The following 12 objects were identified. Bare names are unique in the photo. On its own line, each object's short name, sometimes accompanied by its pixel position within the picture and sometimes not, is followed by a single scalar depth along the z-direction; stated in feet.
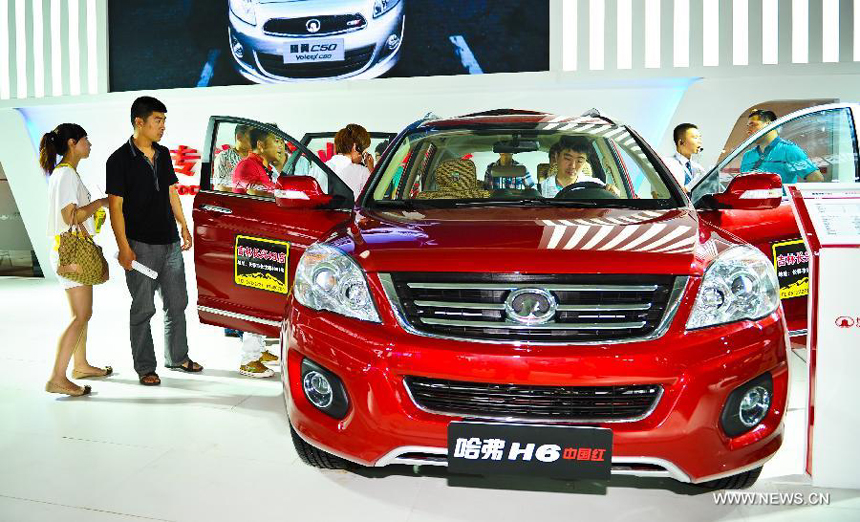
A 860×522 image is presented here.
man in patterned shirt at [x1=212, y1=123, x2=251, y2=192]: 13.03
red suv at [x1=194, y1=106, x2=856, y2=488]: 6.40
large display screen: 23.75
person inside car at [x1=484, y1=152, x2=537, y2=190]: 9.97
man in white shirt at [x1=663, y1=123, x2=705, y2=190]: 17.88
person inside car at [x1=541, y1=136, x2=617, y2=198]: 10.56
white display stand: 7.79
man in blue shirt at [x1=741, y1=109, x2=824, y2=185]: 13.15
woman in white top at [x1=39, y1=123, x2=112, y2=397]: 12.42
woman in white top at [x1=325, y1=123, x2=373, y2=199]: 16.11
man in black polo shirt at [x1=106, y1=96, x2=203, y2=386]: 12.35
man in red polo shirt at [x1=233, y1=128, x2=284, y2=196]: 12.86
